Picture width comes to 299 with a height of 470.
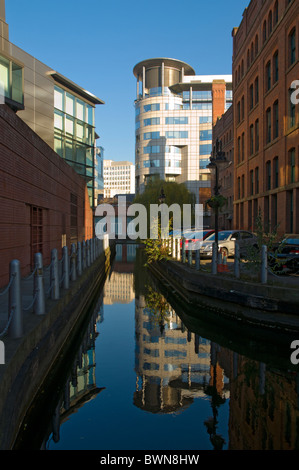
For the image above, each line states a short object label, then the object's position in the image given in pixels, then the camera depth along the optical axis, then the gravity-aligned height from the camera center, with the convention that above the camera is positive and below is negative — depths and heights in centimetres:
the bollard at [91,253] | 1710 -117
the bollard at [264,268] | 977 -105
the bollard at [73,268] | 1052 -114
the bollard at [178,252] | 1922 -125
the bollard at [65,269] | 905 -100
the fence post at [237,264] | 1093 -107
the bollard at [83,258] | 1401 -112
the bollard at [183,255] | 1681 -124
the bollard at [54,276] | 732 -95
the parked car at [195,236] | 1964 -45
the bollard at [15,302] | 476 -95
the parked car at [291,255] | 1263 -91
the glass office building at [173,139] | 7344 +1728
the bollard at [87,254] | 1547 -110
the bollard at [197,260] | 1352 -117
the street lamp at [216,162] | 1391 +244
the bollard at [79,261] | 1201 -107
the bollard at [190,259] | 1536 -128
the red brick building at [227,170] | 4172 +680
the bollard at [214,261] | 1202 -108
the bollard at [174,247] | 1961 -104
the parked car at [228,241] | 1867 -66
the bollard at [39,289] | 607 -99
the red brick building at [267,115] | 2162 +781
